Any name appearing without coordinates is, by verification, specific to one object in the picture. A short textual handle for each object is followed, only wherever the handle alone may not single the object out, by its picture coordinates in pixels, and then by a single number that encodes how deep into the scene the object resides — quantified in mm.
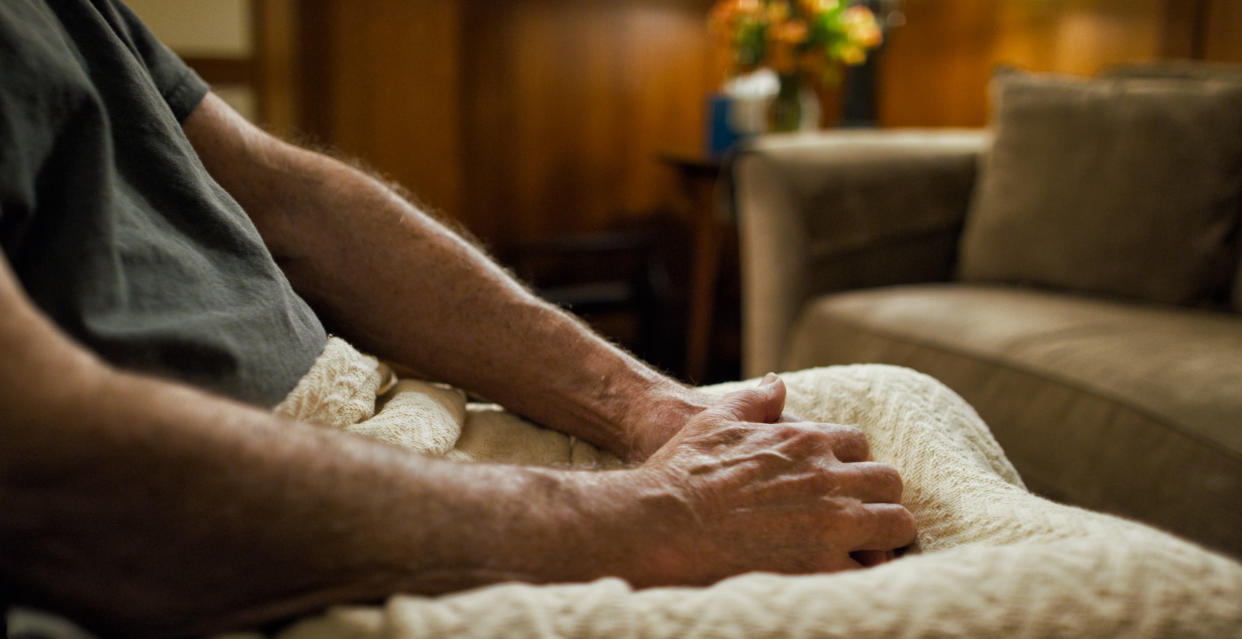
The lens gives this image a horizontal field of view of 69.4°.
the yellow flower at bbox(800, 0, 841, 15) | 2410
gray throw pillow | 1590
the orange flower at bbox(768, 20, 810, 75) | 2439
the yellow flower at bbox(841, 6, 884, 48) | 2447
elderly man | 388
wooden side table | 2439
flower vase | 2518
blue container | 2643
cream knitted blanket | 407
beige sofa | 1189
